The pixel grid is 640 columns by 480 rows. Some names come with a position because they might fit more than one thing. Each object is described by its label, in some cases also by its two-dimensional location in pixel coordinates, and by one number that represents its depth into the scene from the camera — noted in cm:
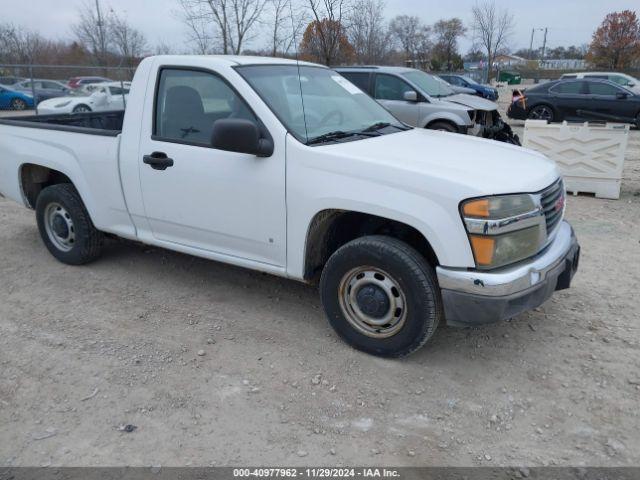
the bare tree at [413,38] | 5316
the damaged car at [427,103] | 998
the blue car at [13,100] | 2153
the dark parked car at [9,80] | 2189
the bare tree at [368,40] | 1564
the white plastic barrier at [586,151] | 764
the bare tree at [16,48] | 3228
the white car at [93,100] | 1811
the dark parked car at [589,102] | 1552
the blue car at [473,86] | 2669
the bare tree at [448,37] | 5188
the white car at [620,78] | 1800
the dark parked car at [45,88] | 2130
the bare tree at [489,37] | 3991
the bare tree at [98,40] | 3288
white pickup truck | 312
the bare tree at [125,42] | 3369
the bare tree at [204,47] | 2138
